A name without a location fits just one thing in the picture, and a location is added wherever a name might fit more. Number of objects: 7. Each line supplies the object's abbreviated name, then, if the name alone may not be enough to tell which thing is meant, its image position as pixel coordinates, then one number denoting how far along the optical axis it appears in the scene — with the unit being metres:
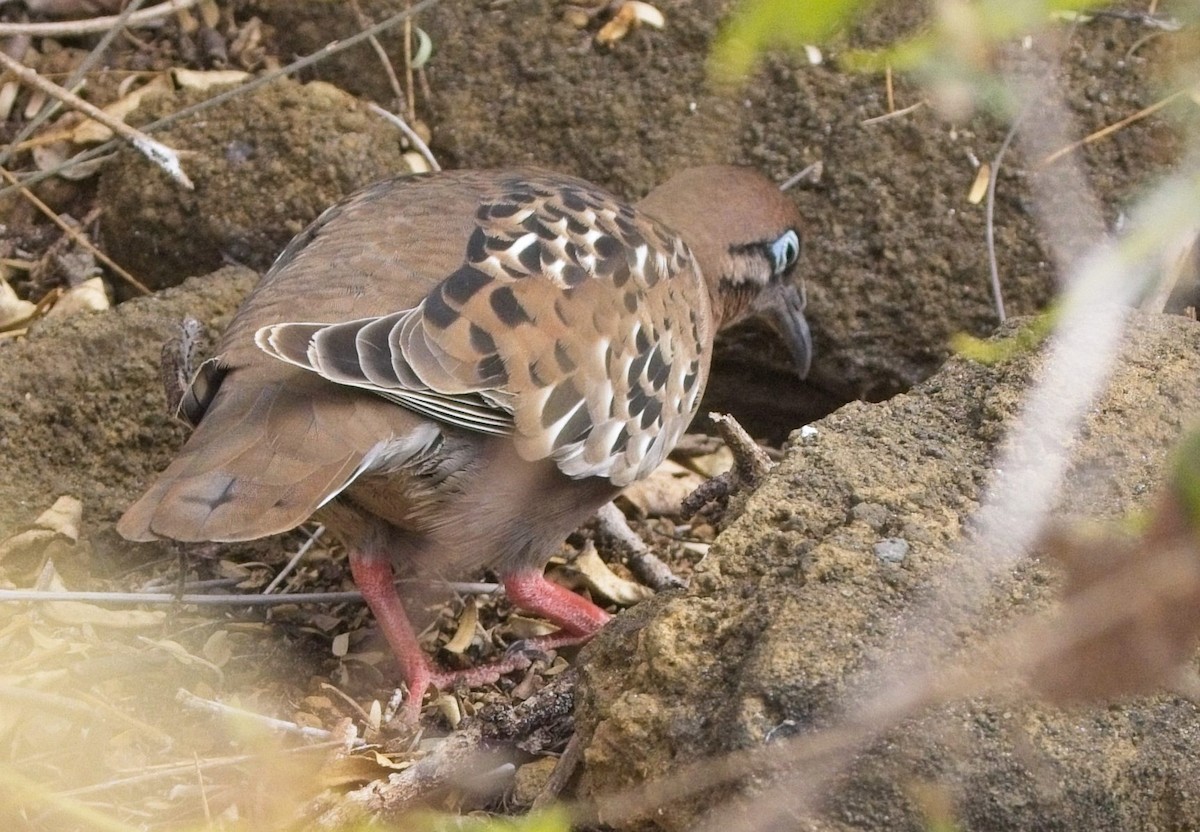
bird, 6.58
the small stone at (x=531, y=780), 6.21
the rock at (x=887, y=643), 4.93
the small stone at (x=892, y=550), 5.59
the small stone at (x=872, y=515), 5.85
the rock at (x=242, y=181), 10.23
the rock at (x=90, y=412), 8.91
